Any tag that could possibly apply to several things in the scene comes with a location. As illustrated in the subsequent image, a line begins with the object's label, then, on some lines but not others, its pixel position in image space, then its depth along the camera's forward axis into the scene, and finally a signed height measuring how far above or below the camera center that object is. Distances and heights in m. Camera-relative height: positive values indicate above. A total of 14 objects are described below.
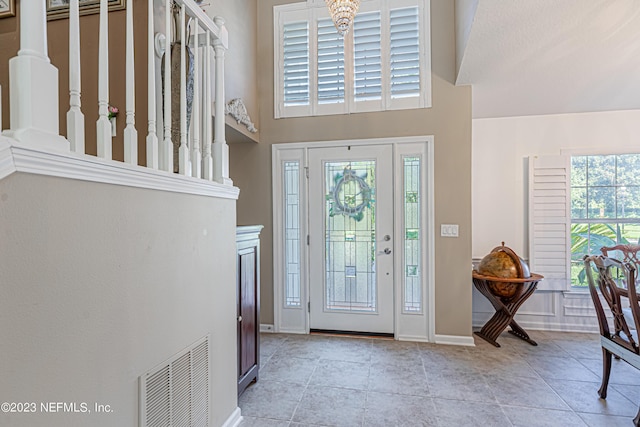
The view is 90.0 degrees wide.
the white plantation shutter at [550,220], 3.66 -0.14
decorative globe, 3.21 -0.64
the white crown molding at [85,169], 0.83 +0.13
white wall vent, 1.30 -0.82
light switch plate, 3.30 -0.23
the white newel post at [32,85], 0.88 +0.35
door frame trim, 3.35 -0.43
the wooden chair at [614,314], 1.93 -0.72
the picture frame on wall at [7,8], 2.14 +1.35
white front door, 3.47 -0.33
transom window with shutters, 3.36 +1.63
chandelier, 2.31 +1.45
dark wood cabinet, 2.23 -0.70
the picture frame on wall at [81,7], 2.01 +1.29
